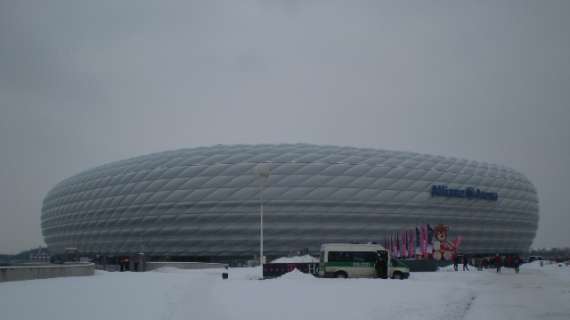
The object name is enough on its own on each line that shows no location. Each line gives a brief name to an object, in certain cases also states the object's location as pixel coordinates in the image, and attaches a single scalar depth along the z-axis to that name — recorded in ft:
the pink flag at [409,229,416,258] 191.93
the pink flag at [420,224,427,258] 178.69
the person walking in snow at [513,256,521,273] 148.87
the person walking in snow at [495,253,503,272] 153.46
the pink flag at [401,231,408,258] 196.65
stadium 248.32
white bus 116.37
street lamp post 153.91
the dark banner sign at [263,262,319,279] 123.13
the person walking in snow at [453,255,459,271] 160.97
